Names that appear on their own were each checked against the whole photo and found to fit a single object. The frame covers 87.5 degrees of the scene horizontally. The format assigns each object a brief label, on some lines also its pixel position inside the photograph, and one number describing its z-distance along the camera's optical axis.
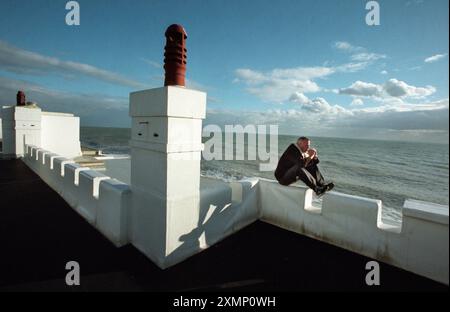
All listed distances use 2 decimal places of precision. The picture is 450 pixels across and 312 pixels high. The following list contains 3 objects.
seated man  4.59
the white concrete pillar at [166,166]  3.15
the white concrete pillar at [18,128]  13.43
